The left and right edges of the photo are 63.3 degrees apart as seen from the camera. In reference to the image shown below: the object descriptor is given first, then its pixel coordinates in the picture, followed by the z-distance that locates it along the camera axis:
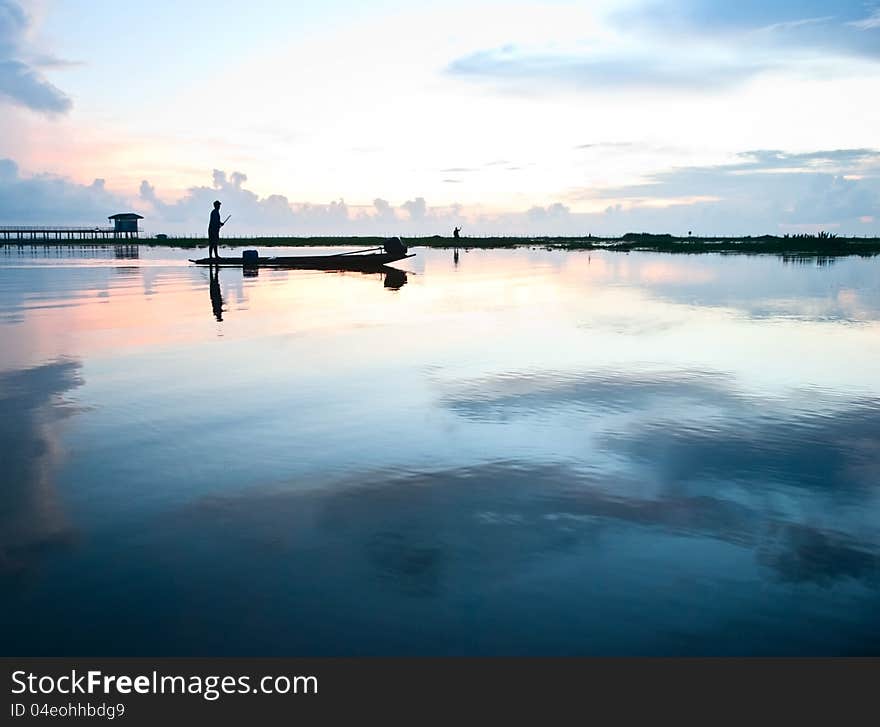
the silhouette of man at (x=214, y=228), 42.93
